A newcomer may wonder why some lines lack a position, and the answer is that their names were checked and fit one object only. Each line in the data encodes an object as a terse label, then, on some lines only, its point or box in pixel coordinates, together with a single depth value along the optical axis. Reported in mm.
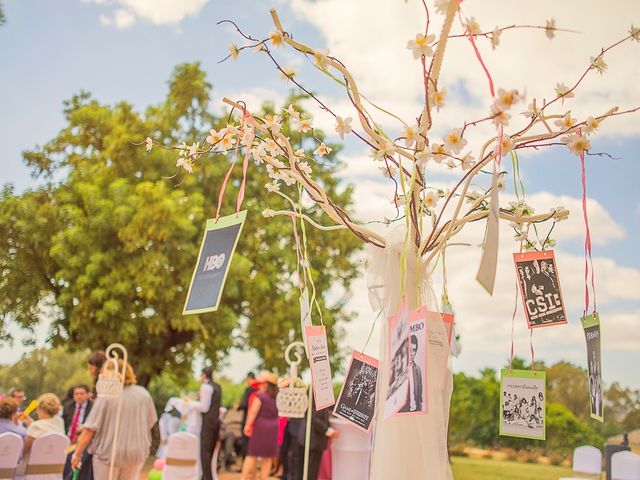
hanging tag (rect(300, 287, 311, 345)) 2839
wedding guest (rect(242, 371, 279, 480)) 7496
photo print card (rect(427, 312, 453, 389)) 2285
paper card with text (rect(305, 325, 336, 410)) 2744
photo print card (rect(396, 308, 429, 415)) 1903
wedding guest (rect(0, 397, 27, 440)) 5473
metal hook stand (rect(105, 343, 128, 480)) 5125
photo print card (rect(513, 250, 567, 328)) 2693
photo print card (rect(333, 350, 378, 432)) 2658
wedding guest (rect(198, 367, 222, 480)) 8352
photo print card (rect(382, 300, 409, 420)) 1949
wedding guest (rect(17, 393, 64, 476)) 5562
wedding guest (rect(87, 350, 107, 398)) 5594
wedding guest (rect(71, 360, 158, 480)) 5250
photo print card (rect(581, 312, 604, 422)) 2600
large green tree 12242
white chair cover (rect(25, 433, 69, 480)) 5133
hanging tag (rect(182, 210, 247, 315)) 2477
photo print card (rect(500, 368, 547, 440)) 2562
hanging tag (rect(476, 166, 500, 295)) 1823
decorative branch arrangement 2105
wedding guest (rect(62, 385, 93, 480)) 6668
